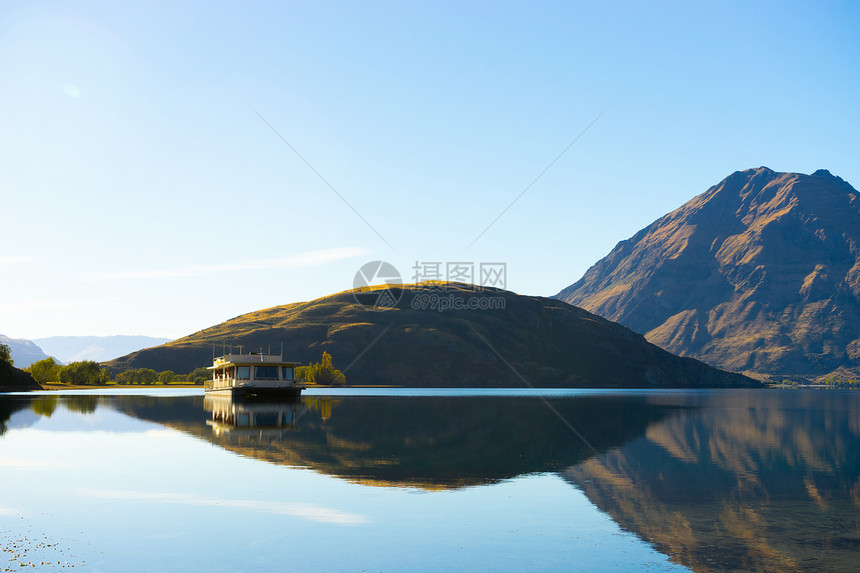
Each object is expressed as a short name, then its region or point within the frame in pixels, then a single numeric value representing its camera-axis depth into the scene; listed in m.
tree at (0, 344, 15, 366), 182.18
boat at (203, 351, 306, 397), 130.51
